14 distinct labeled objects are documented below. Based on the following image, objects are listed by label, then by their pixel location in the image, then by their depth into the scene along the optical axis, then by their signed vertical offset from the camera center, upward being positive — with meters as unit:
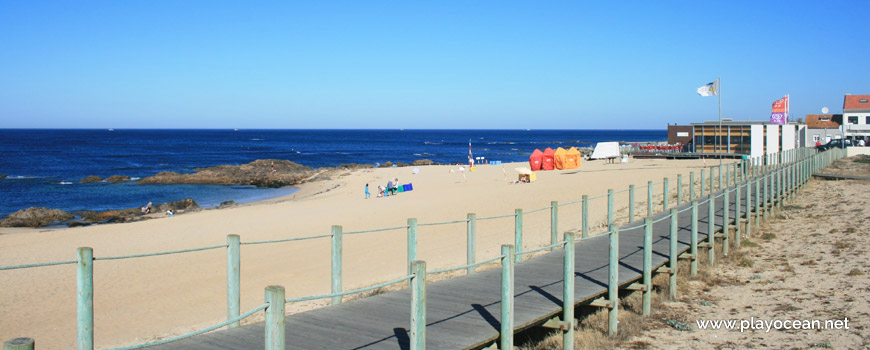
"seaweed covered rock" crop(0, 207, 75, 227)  25.66 -2.71
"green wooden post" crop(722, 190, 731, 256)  12.34 -1.32
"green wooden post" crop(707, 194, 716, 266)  11.30 -1.33
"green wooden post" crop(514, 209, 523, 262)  9.57 -1.18
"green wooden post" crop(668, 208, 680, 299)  9.30 -1.57
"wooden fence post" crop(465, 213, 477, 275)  9.00 -1.29
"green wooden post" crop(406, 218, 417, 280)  8.00 -1.10
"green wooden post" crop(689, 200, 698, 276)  10.38 -1.56
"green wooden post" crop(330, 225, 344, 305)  7.37 -1.20
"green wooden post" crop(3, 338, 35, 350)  2.72 -0.81
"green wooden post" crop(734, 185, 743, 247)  13.38 -1.48
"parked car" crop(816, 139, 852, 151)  48.69 +0.39
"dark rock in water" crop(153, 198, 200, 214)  29.61 -2.57
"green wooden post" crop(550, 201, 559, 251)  10.42 -1.18
